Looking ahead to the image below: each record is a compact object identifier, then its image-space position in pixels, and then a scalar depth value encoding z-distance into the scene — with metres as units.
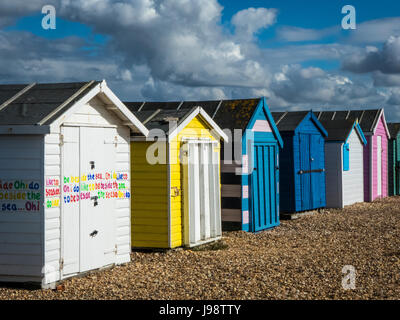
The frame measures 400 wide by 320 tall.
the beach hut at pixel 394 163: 26.64
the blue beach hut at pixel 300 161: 17.44
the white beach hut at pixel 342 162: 20.20
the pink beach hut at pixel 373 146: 23.42
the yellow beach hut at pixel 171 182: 11.13
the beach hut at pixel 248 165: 14.16
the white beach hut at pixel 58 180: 8.21
